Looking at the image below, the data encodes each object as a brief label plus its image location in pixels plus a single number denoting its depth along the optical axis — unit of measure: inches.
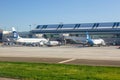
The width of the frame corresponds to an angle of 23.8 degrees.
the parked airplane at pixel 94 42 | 3700.3
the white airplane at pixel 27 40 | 4336.6
